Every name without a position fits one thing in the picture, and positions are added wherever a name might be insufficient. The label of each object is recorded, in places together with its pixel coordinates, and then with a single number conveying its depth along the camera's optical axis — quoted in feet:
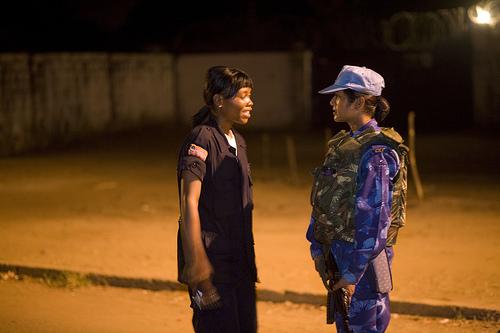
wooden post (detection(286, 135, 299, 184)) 67.74
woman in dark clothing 20.39
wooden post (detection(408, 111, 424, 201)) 58.50
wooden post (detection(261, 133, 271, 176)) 79.94
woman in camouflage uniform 19.64
